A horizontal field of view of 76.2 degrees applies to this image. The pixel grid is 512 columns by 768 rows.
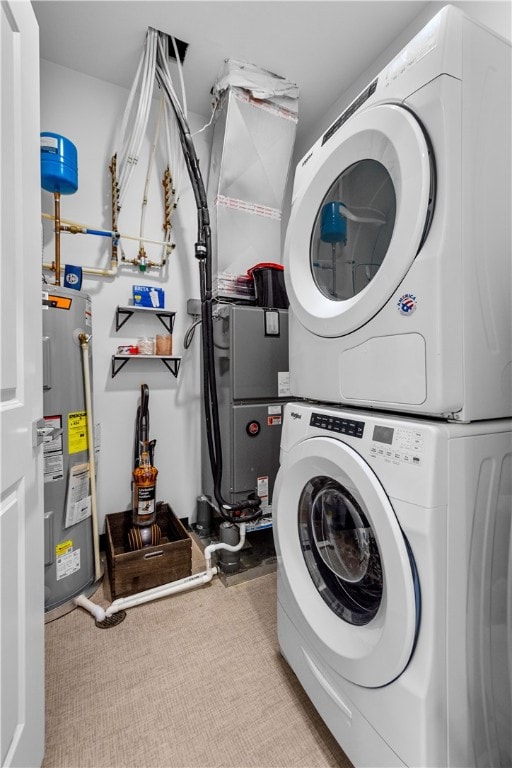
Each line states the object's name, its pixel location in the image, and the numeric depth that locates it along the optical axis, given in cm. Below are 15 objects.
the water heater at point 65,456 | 143
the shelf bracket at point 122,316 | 196
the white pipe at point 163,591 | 144
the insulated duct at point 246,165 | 195
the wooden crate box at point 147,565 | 153
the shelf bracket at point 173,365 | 214
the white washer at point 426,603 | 64
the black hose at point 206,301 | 177
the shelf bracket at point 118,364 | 198
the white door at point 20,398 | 69
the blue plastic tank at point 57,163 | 148
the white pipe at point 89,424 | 159
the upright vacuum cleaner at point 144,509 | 173
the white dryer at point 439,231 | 67
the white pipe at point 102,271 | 188
